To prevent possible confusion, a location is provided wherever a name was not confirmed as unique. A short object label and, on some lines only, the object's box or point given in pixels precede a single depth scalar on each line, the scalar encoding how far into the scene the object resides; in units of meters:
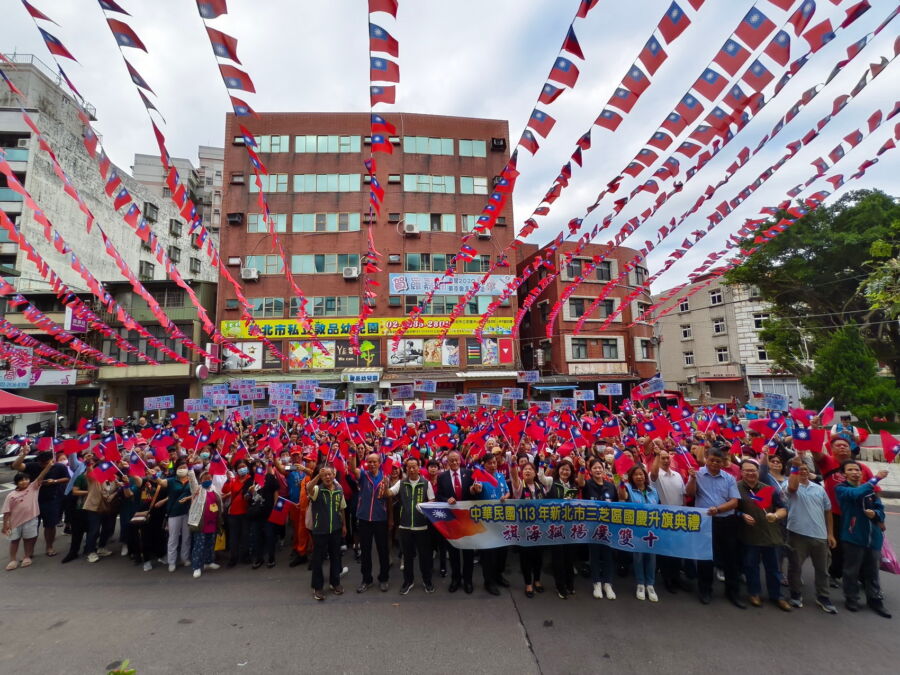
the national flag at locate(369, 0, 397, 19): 3.95
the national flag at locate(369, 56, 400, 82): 4.62
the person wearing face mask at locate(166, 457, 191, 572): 6.38
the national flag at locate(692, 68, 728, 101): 5.19
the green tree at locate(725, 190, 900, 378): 20.02
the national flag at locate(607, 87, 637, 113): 5.48
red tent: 9.17
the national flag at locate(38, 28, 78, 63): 4.23
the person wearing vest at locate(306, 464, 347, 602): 5.43
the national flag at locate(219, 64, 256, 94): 4.53
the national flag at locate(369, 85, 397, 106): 4.81
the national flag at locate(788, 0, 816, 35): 4.43
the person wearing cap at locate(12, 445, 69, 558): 7.04
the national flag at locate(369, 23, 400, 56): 4.41
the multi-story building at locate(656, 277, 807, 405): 31.19
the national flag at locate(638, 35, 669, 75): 4.79
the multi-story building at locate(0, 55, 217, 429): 26.23
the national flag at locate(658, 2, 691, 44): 4.41
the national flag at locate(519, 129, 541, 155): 6.04
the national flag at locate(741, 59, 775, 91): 5.24
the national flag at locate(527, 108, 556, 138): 5.70
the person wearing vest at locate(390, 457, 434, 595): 5.52
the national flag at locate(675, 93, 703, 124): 5.72
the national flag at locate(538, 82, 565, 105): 5.20
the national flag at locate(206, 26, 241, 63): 4.16
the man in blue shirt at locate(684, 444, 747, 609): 5.07
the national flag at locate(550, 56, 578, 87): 4.89
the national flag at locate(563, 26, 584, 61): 4.48
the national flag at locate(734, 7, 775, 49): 4.52
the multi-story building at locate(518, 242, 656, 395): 28.42
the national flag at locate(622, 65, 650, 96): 5.21
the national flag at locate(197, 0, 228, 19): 3.83
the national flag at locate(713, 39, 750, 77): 4.81
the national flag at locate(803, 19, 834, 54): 4.50
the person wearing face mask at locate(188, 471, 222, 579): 6.25
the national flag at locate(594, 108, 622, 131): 5.73
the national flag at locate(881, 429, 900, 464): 5.21
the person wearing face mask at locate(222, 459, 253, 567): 6.52
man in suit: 5.54
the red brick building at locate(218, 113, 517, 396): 26.86
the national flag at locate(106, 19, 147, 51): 4.10
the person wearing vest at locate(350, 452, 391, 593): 5.59
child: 6.52
